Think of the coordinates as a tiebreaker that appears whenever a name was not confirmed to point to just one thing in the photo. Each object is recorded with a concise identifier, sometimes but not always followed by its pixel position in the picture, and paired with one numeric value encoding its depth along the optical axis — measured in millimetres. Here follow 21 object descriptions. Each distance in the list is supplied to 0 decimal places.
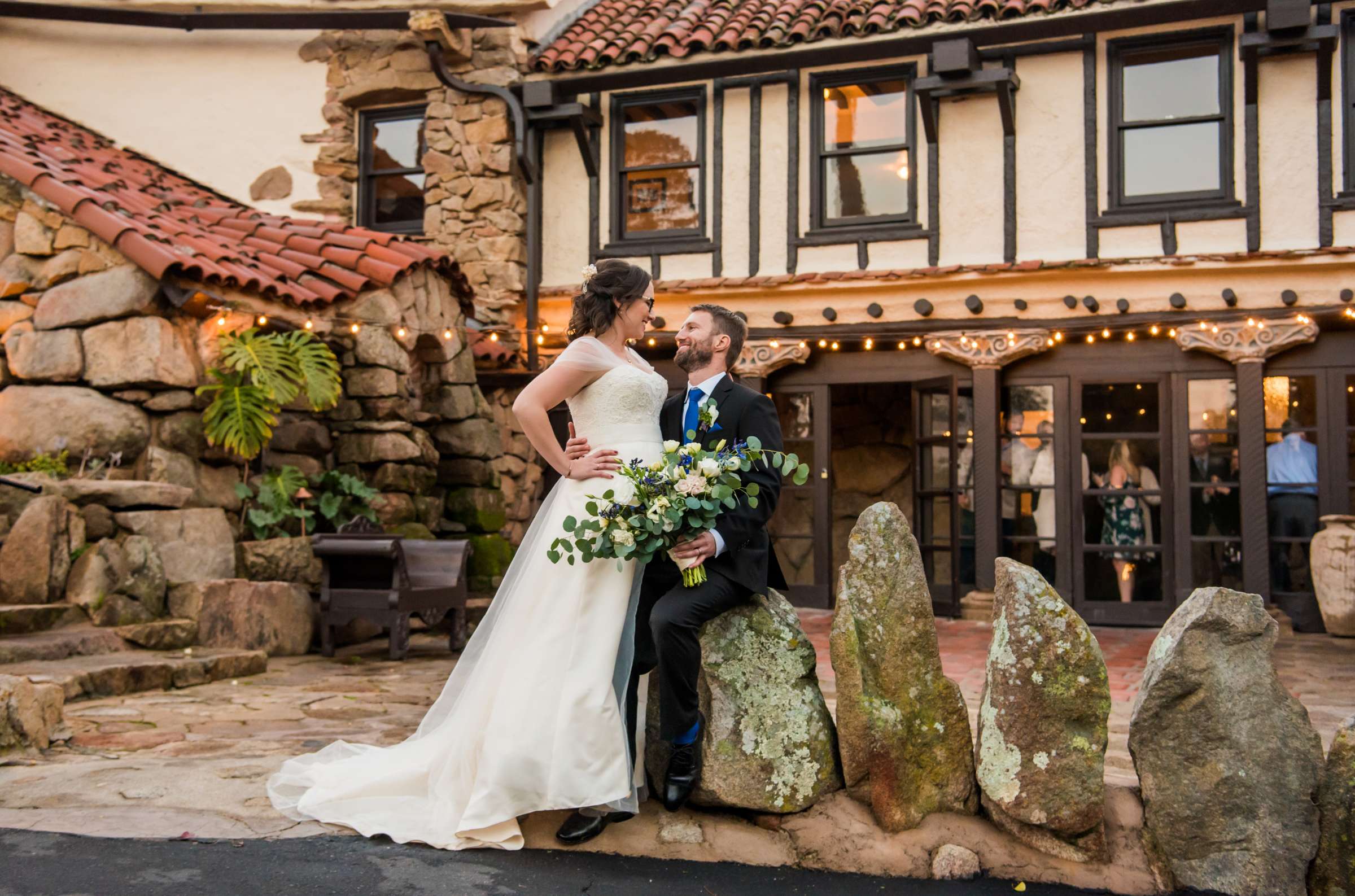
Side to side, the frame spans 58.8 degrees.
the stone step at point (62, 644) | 6480
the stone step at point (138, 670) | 6225
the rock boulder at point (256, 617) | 7668
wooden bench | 8109
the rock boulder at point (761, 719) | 3914
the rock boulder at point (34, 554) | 6996
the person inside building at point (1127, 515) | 10688
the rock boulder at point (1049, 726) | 3588
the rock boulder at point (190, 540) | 7652
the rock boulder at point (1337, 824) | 3361
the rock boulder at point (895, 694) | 3805
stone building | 10148
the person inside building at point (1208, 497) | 10500
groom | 3900
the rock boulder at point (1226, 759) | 3482
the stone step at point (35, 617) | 6793
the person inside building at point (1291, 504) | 10109
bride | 3814
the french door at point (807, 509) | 11523
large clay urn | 9367
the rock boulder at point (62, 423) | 7934
